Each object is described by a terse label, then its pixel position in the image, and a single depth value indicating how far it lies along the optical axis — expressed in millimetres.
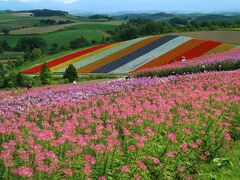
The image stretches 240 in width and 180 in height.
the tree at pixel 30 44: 124500
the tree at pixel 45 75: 49438
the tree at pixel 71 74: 48275
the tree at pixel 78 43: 116562
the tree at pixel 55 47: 119294
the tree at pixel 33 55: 98394
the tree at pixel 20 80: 49006
